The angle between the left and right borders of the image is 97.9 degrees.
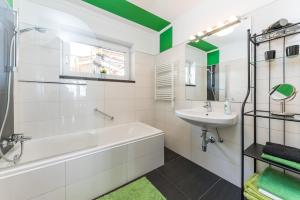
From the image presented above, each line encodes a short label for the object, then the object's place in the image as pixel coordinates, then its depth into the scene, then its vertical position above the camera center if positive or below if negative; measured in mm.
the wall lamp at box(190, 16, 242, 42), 1435 +871
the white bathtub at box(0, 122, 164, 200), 1003 -633
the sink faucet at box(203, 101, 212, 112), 1656 -91
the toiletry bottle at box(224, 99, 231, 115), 1433 -100
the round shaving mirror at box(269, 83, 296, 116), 993 +48
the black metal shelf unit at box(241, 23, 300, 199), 1067 +223
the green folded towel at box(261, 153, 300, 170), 836 -426
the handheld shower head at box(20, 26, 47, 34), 1496 +831
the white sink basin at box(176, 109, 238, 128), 1182 -194
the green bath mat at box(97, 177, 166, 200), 1304 -978
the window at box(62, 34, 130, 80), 1849 +638
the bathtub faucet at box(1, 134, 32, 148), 1281 -401
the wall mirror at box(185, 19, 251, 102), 1436 +427
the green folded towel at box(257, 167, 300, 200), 866 -618
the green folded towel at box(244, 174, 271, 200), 939 -691
